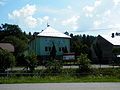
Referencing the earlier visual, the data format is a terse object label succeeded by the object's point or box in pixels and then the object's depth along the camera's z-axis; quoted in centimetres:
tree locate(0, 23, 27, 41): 12569
